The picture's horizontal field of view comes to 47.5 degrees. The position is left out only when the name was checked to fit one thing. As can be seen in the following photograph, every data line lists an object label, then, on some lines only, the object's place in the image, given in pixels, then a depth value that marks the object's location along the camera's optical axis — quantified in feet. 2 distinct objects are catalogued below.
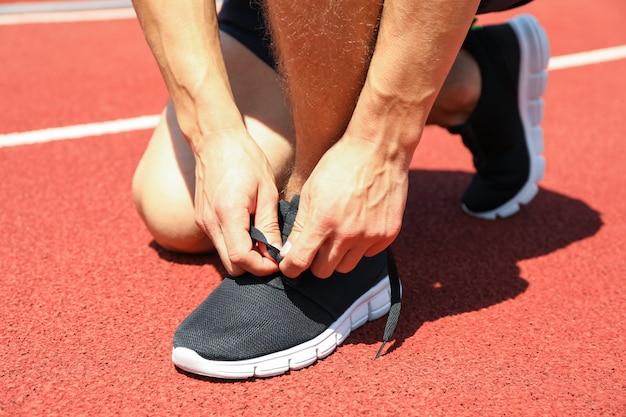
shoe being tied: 3.98
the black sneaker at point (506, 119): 5.92
